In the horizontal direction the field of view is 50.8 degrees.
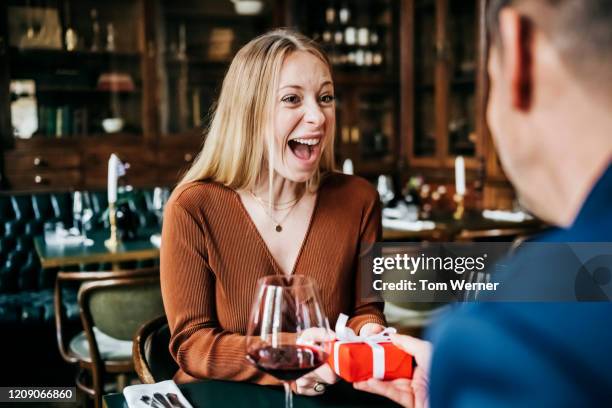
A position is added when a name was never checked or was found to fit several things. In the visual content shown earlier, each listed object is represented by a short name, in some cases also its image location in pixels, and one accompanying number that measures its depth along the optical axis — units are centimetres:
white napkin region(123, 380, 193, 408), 96
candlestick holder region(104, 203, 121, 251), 279
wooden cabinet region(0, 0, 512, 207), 422
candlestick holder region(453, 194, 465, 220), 345
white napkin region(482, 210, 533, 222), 330
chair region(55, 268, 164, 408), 199
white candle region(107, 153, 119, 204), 289
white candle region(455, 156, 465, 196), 339
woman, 133
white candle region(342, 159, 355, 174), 377
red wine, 82
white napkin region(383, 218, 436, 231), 307
